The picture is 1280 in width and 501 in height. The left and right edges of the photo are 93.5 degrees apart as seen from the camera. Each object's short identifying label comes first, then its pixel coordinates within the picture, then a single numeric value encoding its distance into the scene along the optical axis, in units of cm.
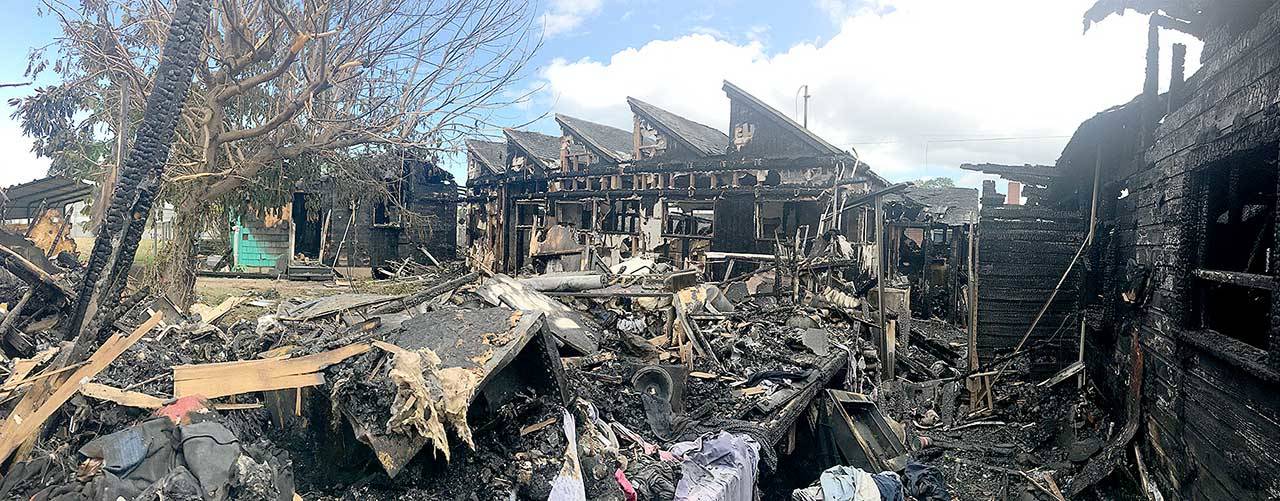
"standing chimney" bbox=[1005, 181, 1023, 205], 2412
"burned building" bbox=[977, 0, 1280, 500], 326
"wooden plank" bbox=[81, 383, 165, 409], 332
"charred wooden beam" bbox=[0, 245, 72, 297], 503
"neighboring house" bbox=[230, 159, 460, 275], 1872
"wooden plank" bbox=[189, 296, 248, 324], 681
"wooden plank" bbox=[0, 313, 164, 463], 300
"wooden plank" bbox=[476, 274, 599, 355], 545
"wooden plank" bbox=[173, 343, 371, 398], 338
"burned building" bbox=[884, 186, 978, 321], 1458
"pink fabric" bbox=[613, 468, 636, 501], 366
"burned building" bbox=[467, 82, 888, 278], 1495
